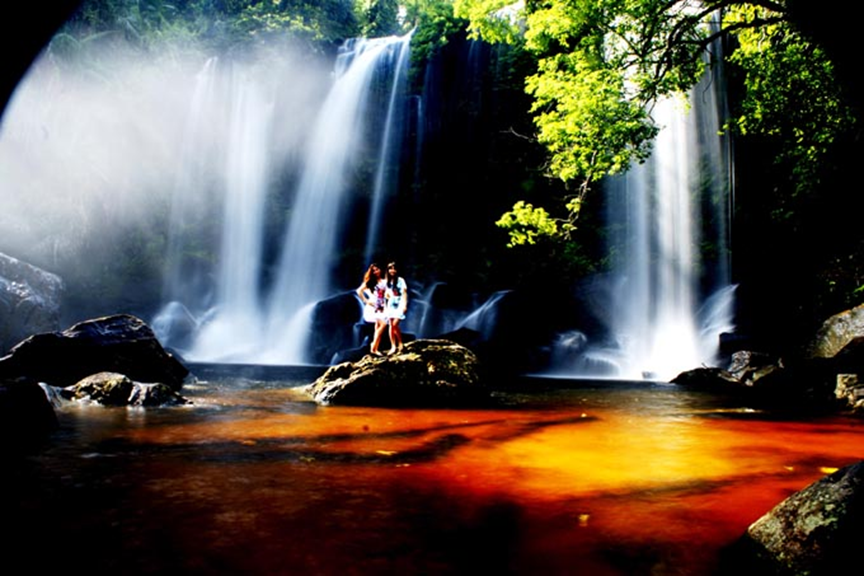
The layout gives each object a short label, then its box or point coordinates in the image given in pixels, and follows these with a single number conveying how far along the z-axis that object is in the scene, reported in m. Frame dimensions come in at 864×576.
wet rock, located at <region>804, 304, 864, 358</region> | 11.60
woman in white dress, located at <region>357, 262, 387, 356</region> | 9.80
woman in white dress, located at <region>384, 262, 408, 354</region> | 9.44
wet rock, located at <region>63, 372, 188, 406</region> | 7.09
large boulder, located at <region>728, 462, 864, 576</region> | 2.06
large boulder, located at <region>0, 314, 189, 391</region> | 8.83
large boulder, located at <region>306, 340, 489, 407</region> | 7.91
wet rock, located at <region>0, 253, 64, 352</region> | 16.52
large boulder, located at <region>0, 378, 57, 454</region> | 4.46
